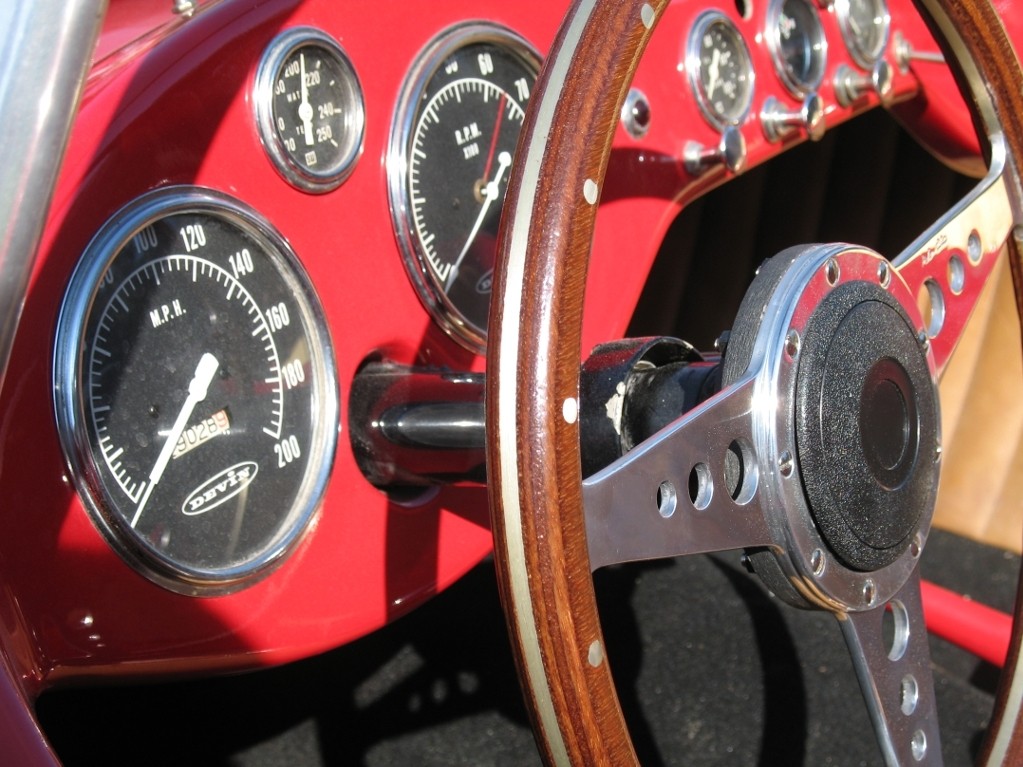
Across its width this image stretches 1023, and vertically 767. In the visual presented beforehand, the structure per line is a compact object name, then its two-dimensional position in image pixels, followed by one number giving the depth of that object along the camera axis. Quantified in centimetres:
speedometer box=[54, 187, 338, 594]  36
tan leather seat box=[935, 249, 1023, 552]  84
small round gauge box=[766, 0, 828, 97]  62
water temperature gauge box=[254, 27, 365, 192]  41
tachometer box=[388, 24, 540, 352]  46
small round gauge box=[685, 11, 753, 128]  57
